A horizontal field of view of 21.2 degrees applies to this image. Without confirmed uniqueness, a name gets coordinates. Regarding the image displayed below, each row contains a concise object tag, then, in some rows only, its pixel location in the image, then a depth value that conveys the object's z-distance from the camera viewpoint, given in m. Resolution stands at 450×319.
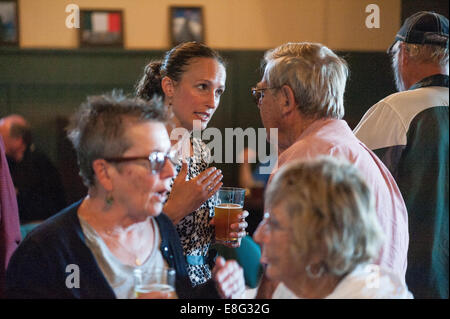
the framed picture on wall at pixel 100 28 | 5.37
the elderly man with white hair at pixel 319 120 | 2.73
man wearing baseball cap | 2.99
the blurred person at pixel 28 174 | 4.76
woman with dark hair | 3.01
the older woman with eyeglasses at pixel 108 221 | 2.57
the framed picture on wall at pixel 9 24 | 5.21
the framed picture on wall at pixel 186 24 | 5.43
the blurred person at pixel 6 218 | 2.95
